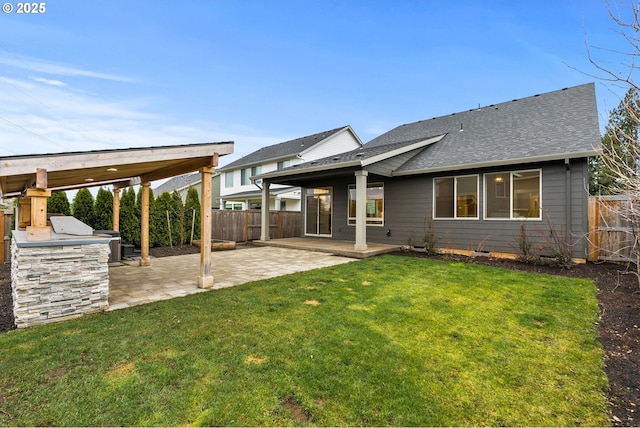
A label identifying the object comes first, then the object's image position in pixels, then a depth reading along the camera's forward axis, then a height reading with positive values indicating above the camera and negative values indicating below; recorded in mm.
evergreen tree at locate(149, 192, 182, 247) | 10188 -214
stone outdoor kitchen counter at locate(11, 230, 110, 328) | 3318 -783
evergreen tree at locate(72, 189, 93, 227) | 8930 +283
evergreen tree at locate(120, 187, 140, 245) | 9656 -100
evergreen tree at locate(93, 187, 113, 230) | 9203 +130
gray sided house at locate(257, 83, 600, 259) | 7090 +1080
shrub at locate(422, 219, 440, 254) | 8555 -765
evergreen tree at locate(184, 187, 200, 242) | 11047 +79
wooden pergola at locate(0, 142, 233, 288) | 3434 +676
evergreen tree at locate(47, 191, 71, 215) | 8453 +326
